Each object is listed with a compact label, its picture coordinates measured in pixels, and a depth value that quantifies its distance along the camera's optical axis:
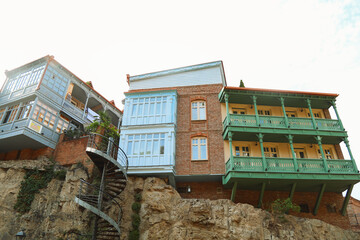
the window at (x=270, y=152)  20.42
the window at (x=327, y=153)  20.58
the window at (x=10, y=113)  22.00
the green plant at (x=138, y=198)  17.89
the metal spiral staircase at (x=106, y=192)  14.23
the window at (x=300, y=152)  20.59
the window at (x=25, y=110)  21.00
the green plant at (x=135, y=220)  16.70
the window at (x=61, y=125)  22.55
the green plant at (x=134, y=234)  16.20
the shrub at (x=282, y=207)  16.45
